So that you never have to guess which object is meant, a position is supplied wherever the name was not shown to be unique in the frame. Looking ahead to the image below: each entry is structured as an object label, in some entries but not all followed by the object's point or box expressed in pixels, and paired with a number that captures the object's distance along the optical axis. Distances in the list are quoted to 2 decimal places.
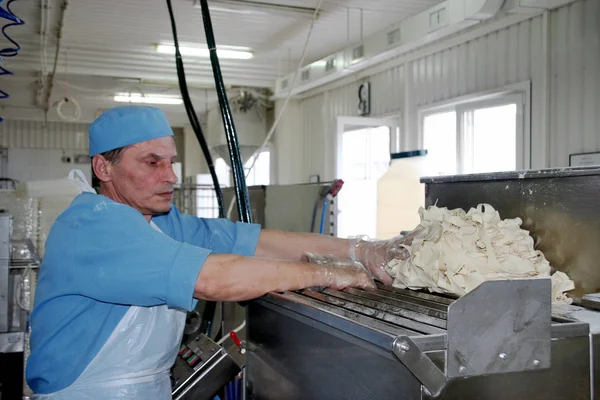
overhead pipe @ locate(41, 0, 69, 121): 4.45
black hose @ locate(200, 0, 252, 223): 2.08
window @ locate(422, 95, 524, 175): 4.08
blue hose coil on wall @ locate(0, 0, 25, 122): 1.81
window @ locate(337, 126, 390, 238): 5.33
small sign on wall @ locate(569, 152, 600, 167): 3.38
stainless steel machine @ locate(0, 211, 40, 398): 2.53
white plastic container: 4.09
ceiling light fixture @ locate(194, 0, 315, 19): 4.37
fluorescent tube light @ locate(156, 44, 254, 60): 5.62
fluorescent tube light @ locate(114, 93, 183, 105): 7.39
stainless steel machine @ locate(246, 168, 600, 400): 0.84
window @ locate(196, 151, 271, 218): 7.75
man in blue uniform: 1.19
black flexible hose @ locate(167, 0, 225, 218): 2.33
